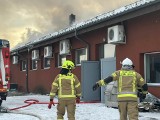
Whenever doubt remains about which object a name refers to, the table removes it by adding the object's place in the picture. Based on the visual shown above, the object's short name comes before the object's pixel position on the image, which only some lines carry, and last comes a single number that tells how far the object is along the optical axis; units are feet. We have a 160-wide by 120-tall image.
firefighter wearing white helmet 18.74
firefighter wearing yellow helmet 19.82
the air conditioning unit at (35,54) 57.88
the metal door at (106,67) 36.74
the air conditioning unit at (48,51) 51.59
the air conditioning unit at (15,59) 70.16
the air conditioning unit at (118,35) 33.77
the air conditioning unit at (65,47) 46.12
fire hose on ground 26.33
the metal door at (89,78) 38.41
